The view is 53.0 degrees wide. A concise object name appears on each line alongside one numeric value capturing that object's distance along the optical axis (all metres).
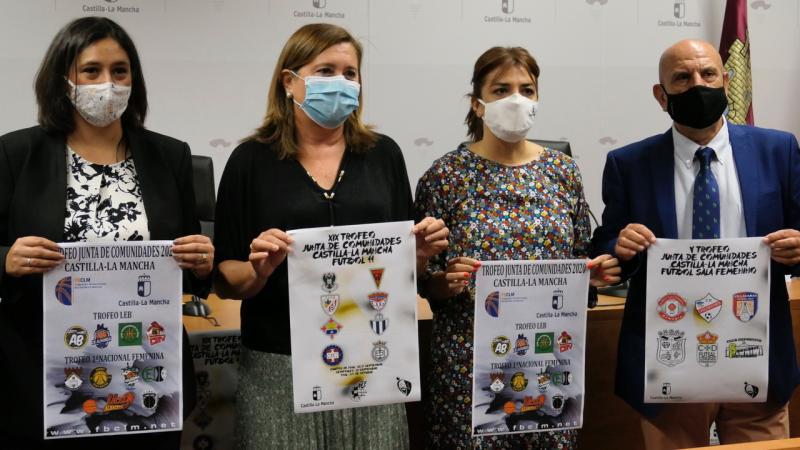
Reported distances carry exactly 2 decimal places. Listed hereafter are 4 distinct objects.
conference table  2.96
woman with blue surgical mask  2.19
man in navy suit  2.41
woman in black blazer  2.02
